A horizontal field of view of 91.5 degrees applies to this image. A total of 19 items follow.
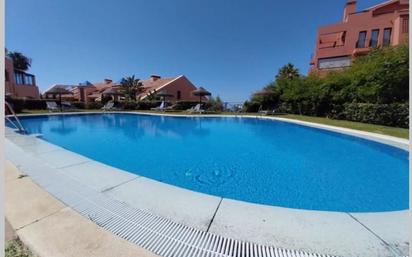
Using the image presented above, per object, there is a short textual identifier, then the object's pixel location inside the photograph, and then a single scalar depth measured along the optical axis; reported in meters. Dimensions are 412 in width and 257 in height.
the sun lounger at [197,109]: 19.59
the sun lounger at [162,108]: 22.25
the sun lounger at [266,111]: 19.19
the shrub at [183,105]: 23.42
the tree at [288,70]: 26.52
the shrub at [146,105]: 24.47
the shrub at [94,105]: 24.82
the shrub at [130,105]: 24.16
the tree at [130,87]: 28.33
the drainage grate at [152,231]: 1.91
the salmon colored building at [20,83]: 23.71
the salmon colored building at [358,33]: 19.14
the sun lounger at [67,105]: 22.25
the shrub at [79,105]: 23.55
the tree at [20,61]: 31.23
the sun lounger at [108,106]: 23.10
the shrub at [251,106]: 21.33
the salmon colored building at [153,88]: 30.89
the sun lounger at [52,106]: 19.67
